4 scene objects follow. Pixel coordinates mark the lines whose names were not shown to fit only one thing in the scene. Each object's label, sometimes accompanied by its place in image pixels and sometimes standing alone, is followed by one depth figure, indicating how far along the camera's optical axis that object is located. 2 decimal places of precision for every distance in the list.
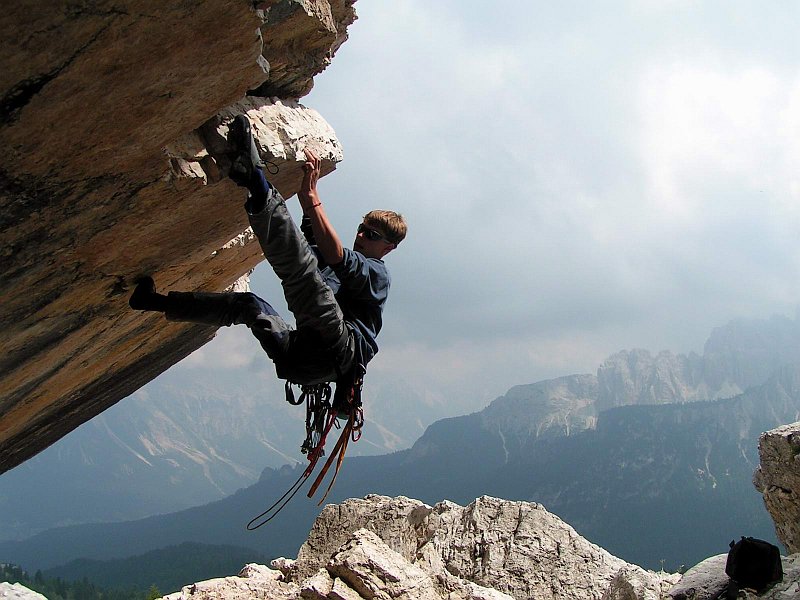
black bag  9.59
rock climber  4.75
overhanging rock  3.38
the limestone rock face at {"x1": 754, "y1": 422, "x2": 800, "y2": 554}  11.59
